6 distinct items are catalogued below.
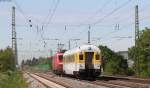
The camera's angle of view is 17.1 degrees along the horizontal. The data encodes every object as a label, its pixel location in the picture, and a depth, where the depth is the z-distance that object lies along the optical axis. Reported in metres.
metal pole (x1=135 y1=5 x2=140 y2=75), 57.00
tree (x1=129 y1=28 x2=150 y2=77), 85.81
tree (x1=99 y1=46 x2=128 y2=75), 86.31
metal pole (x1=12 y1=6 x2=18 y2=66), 53.12
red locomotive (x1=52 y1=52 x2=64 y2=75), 65.75
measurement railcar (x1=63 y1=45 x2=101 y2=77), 45.50
